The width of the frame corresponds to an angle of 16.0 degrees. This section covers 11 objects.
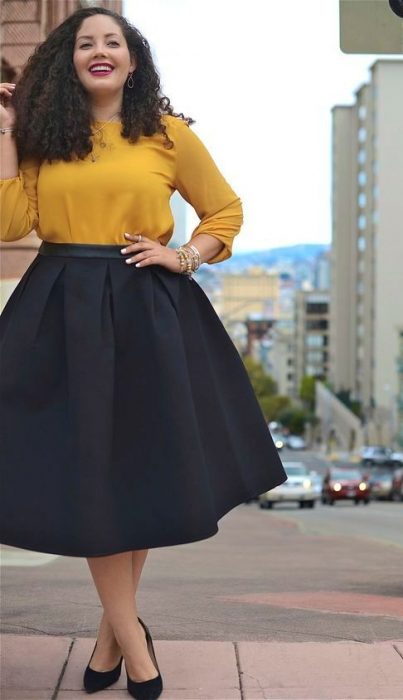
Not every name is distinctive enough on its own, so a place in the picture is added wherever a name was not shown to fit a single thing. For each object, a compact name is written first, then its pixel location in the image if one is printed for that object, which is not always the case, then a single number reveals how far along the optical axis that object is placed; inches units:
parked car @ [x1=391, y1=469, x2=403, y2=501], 1973.4
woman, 157.6
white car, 1589.6
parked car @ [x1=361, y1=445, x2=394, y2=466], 3341.5
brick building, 727.7
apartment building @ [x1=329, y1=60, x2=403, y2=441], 5487.2
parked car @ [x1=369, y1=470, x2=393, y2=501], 1990.7
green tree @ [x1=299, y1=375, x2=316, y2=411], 7066.9
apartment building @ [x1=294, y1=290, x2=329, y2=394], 7662.4
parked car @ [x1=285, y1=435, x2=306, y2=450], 6008.9
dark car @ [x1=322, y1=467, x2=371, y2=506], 1772.9
